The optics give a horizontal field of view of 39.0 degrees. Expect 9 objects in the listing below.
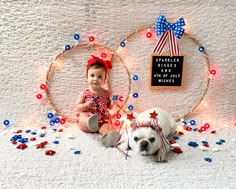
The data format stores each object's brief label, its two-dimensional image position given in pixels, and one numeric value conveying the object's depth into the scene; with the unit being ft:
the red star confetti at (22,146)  3.36
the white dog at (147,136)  3.10
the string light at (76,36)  3.86
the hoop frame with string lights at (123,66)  3.90
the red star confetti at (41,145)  3.37
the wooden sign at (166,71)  3.96
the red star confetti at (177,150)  3.30
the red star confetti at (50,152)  3.22
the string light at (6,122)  3.95
